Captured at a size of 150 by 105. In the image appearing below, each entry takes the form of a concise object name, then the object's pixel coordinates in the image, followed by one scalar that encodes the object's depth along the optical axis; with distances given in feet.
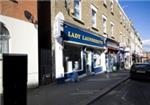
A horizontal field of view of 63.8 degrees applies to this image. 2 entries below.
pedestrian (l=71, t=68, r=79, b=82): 22.80
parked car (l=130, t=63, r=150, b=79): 27.42
